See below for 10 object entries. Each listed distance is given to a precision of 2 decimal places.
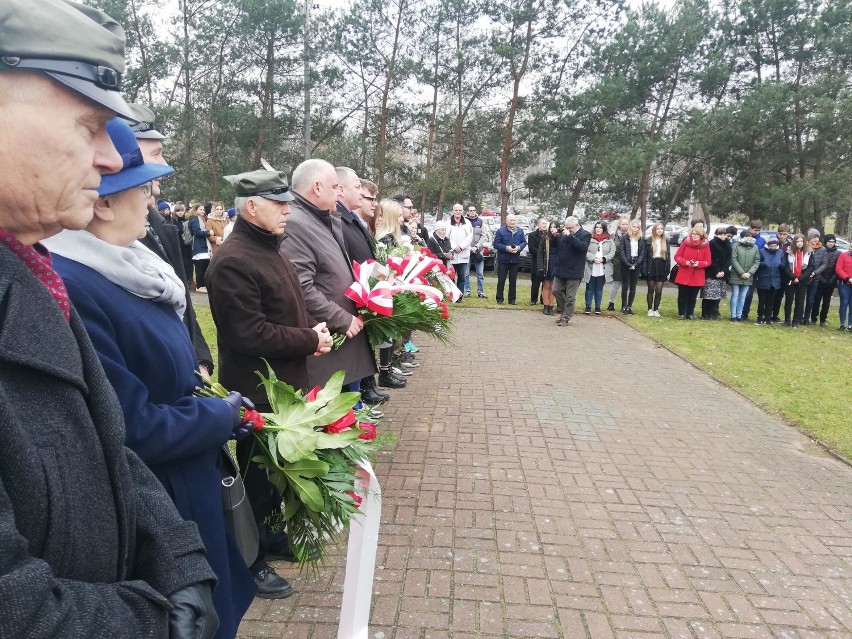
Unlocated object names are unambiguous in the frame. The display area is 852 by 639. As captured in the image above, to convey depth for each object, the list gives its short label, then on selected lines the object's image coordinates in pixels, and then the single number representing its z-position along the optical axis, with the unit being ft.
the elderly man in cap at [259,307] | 9.83
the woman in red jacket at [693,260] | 43.93
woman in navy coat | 5.57
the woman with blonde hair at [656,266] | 45.37
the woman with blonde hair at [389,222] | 24.86
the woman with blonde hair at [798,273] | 43.57
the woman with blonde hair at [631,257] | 44.93
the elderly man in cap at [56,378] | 3.17
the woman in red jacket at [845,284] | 41.60
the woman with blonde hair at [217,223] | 44.73
